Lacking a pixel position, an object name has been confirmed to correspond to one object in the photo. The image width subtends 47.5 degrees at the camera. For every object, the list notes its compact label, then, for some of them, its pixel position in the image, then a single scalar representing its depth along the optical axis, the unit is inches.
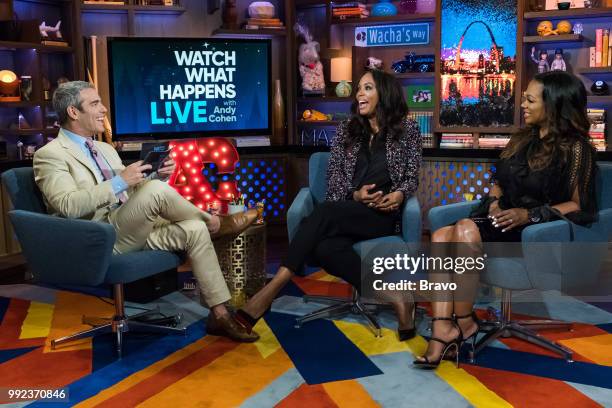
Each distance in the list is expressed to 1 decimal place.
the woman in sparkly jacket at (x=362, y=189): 128.9
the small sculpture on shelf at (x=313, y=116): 224.1
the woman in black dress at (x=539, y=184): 118.7
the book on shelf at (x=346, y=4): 218.1
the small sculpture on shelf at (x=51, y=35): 190.4
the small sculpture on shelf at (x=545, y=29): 195.9
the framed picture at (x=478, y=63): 203.8
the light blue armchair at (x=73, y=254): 110.8
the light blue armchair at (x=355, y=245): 131.6
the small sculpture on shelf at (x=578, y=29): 195.5
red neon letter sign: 188.1
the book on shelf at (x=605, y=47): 191.6
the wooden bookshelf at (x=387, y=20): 212.5
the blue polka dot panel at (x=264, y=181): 209.5
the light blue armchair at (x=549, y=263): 114.7
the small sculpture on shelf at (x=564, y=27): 194.1
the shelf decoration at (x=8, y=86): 181.5
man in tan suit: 117.9
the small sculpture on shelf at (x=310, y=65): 218.8
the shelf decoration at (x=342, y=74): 221.0
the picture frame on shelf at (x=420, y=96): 219.9
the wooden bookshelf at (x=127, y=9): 199.6
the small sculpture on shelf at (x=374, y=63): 222.1
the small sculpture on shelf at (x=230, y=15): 215.6
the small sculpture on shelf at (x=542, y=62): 200.2
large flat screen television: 185.9
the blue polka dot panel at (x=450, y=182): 197.0
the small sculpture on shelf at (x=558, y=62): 197.6
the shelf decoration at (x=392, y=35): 216.8
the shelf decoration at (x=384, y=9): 216.1
